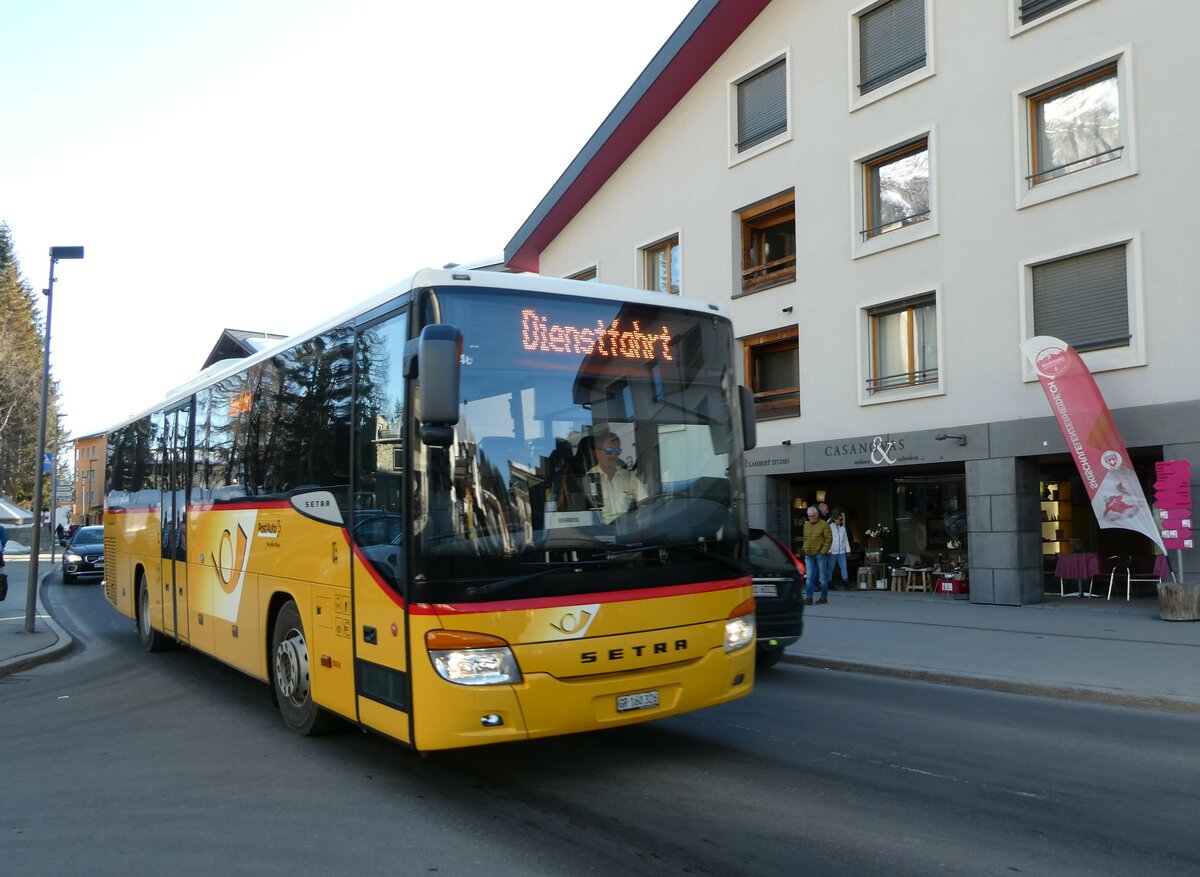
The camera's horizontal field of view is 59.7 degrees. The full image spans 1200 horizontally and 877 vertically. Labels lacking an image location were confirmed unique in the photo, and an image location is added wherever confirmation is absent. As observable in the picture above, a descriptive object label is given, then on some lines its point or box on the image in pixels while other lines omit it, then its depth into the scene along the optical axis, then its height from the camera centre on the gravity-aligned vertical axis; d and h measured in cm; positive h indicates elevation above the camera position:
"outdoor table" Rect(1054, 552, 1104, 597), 1833 -133
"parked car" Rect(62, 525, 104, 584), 2722 -165
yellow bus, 555 -11
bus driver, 592 +7
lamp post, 1372 +26
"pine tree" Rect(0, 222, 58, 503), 6069 +712
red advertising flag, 1525 +69
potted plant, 2302 -97
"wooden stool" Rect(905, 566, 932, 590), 2117 -176
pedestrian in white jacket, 1880 -88
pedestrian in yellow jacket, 1778 -97
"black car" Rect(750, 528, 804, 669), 1045 -107
